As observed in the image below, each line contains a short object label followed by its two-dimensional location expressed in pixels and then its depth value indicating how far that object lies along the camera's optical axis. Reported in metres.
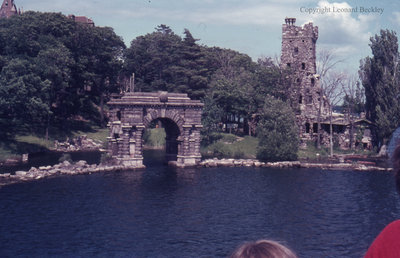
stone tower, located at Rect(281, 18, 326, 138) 71.00
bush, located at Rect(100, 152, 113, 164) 46.53
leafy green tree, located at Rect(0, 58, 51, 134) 52.06
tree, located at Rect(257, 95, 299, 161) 51.97
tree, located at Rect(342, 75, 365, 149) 70.66
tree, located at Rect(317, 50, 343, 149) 65.38
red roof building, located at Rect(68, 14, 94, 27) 105.24
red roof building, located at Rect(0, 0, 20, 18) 100.81
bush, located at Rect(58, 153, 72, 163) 47.16
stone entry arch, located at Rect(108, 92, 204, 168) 45.59
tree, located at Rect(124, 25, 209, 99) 73.75
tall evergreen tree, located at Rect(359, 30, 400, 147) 59.06
